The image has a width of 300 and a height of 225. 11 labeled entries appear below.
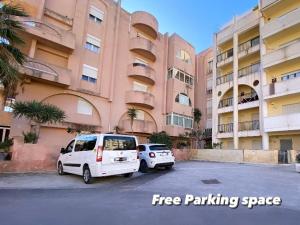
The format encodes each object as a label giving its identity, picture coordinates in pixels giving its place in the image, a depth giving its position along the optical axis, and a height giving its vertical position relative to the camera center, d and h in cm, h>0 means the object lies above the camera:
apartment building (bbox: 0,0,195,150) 2002 +815
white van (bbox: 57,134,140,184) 964 -41
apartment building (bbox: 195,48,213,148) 3531 +979
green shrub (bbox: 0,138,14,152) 1623 -29
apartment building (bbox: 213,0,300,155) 2236 +814
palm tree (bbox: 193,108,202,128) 3394 +516
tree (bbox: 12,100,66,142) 1541 +204
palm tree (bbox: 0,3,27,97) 1024 +432
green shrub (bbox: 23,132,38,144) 1452 +26
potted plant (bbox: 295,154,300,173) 1375 -56
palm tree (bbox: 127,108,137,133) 2575 +363
